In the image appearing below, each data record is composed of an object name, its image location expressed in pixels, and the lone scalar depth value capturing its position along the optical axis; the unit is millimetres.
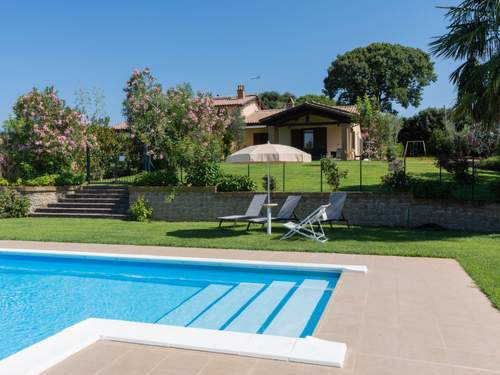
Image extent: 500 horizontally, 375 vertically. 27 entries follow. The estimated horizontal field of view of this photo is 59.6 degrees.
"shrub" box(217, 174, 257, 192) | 14281
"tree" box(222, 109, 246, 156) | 27464
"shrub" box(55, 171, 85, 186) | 16812
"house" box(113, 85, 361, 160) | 27750
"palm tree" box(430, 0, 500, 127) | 10516
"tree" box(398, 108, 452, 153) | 36812
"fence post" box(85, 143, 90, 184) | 18078
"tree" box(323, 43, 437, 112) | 48844
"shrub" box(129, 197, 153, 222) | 14461
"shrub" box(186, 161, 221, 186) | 14625
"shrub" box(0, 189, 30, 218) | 15828
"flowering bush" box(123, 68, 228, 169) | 15477
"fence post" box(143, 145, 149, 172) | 20380
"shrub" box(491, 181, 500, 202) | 11969
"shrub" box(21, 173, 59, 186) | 16344
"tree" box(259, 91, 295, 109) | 63062
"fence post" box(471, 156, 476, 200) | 12340
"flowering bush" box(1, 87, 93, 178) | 17203
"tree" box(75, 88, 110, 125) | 21891
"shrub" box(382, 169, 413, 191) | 12820
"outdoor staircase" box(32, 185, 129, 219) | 15367
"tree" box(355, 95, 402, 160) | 27703
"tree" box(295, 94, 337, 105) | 47597
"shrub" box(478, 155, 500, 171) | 21328
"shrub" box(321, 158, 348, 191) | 13664
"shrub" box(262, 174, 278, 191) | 14062
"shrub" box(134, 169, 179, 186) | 15062
